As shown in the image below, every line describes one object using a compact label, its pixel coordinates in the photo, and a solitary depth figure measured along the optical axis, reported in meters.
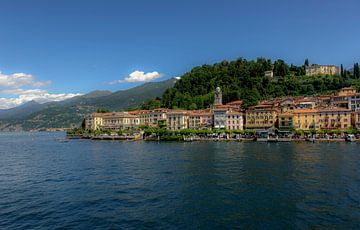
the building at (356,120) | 84.19
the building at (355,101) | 91.39
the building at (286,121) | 90.44
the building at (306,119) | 89.00
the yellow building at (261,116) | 94.38
